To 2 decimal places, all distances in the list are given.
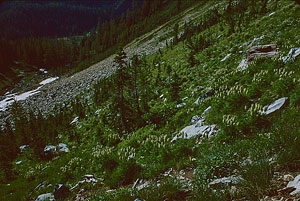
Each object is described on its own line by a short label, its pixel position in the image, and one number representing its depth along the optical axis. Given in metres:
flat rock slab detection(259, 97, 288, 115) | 5.95
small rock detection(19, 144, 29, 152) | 23.68
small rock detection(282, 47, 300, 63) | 8.39
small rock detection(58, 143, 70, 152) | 17.10
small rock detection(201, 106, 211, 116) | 8.83
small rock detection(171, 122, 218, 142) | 7.02
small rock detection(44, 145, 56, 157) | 17.05
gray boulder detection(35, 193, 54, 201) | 7.84
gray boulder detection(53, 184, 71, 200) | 7.04
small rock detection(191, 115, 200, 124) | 8.90
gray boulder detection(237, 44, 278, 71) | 10.72
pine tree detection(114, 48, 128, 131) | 14.04
